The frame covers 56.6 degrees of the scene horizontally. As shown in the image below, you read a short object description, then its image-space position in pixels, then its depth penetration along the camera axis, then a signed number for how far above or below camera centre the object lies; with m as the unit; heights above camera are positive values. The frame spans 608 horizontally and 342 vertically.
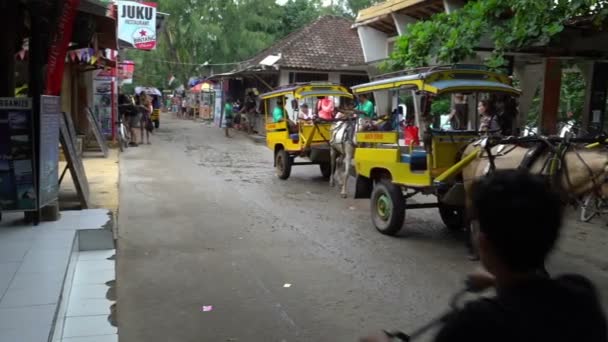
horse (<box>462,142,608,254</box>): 5.38 -0.42
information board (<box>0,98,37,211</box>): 6.52 -0.66
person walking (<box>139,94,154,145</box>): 21.16 -0.58
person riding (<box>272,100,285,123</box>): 13.18 -0.07
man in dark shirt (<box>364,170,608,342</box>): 1.48 -0.45
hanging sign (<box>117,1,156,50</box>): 16.50 +2.34
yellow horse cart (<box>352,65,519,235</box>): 6.75 -0.46
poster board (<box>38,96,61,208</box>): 6.66 -0.60
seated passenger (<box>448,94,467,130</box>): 7.63 +0.04
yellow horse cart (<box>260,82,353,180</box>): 12.35 -0.40
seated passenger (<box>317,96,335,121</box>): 13.44 +0.10
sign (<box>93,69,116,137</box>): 18.97 +0.05
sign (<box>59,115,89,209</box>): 7.69 -0.86
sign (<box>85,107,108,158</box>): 15.47 -0.78
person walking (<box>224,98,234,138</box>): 25.92 -0.36
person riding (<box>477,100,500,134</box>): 7.22 +0.02
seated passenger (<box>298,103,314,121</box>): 12.54 -0.05
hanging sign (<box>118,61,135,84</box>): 23.11 +1.49
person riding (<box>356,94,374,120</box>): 10.12 +0.12
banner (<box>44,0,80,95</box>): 6.51 +0.62
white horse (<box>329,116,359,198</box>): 10.69 -0.66
